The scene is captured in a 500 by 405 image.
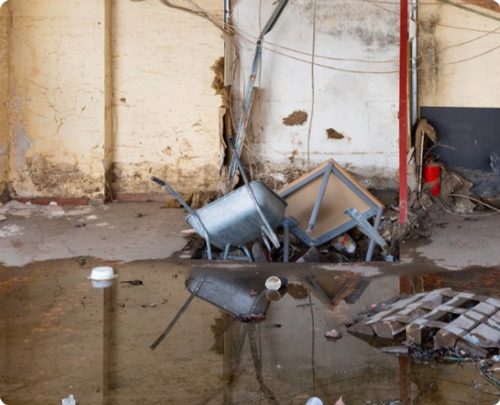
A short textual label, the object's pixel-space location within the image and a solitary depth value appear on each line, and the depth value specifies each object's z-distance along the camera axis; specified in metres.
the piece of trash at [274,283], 6.75
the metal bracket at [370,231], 7.85
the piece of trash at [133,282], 6.87
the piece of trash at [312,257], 7.97
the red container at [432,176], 9.32
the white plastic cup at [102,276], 6.93
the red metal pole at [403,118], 8.09
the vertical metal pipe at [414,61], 9.29
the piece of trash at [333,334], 5.60
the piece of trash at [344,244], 8.51
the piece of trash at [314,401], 4.24
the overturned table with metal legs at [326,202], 8.56
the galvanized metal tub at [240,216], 7.52
